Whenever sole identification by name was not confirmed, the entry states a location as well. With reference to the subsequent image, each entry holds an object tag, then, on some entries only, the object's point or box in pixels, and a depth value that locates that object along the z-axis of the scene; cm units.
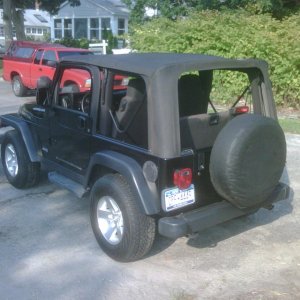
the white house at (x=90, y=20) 4462
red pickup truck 1480
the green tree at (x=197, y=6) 1630
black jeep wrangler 384
